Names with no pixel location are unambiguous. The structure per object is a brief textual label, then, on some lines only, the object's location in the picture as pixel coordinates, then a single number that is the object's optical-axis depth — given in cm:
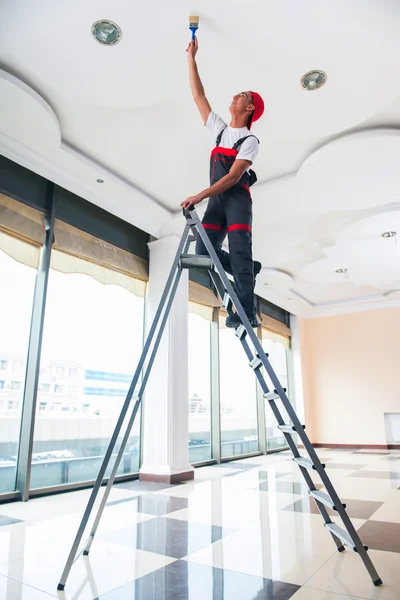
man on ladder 183
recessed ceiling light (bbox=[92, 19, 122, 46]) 228
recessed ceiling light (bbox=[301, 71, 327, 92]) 262
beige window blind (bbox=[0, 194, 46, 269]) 344
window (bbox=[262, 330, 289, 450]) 768
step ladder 152
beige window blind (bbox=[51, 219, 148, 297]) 390
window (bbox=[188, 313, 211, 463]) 568
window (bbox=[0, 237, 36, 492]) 336
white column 426
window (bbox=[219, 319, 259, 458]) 631
